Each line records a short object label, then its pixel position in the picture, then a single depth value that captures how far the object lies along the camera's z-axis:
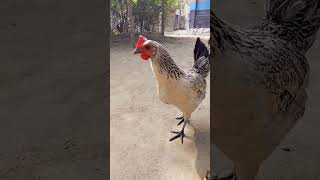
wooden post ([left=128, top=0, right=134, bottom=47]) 4.17
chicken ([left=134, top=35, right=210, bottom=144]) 1.45
